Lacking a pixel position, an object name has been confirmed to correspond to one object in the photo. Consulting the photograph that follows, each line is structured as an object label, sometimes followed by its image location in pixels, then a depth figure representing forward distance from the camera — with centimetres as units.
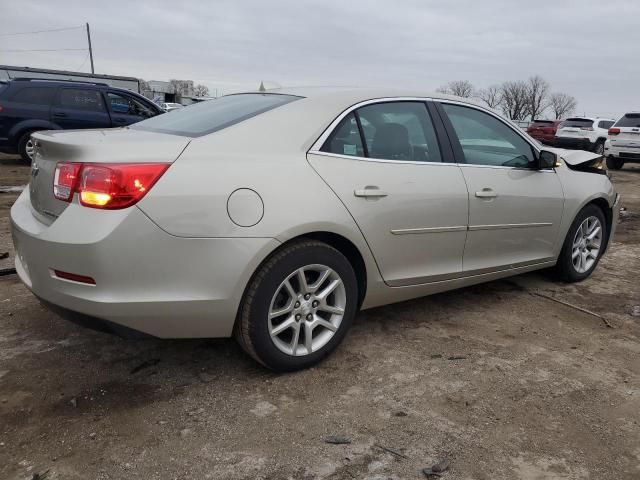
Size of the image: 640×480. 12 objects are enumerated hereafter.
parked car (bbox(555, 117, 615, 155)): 1883
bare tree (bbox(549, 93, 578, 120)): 7669
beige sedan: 233
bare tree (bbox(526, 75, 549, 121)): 7462
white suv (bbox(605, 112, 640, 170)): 1412
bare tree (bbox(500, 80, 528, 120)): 7431
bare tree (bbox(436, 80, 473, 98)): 6831
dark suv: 1020
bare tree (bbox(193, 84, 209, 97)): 6308
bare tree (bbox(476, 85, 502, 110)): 7199
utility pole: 4672
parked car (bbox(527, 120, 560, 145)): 2286
